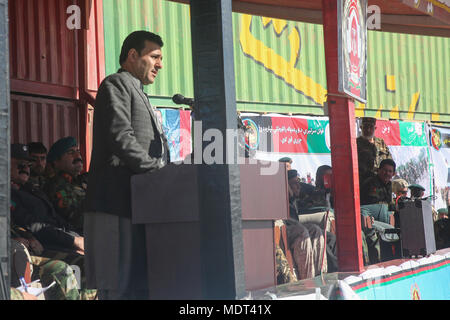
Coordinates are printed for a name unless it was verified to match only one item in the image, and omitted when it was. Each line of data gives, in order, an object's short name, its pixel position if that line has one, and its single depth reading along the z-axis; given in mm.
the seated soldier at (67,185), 8769
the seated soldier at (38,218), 7635
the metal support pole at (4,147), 4724
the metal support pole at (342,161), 8677
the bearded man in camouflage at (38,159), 9596
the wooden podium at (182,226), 5508
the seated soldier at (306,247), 10539
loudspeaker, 9783
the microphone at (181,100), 6152
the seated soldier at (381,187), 11937
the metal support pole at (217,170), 5337
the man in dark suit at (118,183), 5815
